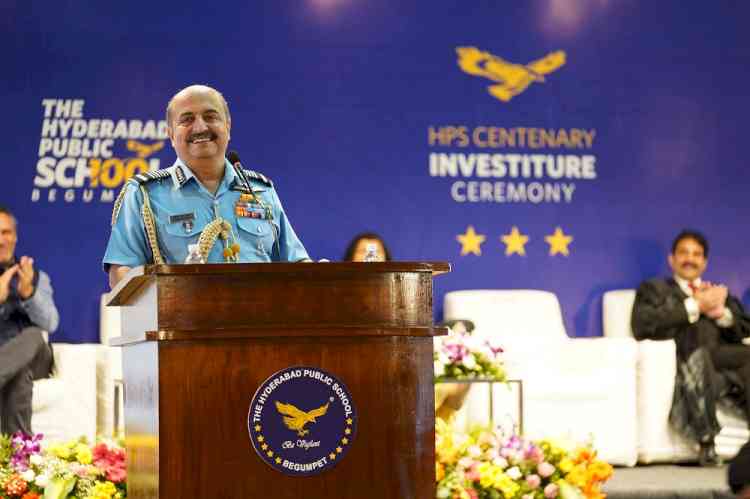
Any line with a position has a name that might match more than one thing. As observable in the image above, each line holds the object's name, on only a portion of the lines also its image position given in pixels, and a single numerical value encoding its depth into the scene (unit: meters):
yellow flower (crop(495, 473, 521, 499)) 7.39
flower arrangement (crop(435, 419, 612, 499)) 7.39
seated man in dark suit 12.68
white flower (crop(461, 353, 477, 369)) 10.87
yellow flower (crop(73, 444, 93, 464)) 7.26
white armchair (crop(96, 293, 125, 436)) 12.48
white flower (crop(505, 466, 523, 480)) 7.48
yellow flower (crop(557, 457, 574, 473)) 7.73
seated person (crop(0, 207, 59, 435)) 11.69
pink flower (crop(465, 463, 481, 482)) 7.37
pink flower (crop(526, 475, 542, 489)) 7.50
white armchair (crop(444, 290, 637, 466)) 12.62
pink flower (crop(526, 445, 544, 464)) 7.69
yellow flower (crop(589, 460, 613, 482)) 7.77
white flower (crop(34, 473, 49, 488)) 7.17
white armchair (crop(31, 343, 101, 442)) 12.07
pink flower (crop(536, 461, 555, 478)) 7.61
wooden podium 4.34
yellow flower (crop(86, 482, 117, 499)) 6.78
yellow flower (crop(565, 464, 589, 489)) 7.66
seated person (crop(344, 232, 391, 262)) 12.48
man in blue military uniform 5.50
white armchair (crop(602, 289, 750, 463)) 12.86
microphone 5.69
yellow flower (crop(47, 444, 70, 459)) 7.48
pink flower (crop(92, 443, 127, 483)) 7.10
